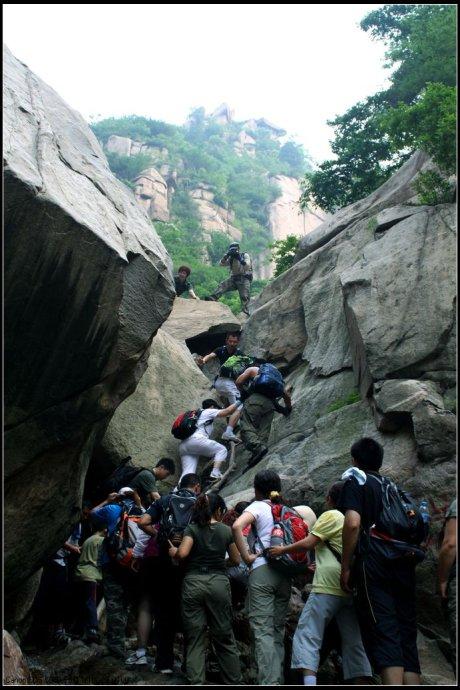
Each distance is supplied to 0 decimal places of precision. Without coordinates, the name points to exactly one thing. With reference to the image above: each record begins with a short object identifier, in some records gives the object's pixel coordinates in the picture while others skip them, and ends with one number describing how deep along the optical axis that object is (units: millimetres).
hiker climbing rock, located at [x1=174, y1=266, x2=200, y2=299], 18264
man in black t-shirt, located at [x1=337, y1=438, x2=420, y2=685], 5824
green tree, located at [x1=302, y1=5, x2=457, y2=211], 17109
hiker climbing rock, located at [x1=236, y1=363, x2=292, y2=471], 11641
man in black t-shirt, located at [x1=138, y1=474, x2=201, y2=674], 7285
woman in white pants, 11352
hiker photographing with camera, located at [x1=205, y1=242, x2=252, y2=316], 18734
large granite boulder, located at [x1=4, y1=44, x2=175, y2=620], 6586
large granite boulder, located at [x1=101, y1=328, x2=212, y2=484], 11539
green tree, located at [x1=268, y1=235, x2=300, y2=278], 19406
